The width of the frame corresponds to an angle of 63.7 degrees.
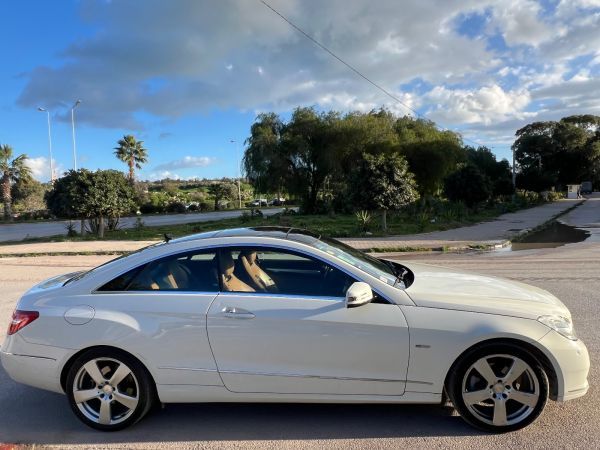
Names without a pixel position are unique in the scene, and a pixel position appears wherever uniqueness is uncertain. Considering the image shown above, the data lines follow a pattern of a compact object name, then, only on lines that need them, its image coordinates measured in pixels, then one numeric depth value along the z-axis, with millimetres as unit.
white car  3385
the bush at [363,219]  19744
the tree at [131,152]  56812
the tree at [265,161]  33562
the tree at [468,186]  28828
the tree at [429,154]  31859
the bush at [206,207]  59438
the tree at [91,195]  20328
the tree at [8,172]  46875
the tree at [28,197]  57000
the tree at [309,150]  33250
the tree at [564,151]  82062
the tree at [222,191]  60406
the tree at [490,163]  54406
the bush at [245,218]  27430
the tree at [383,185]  18625
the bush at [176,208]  53688
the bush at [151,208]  53938
